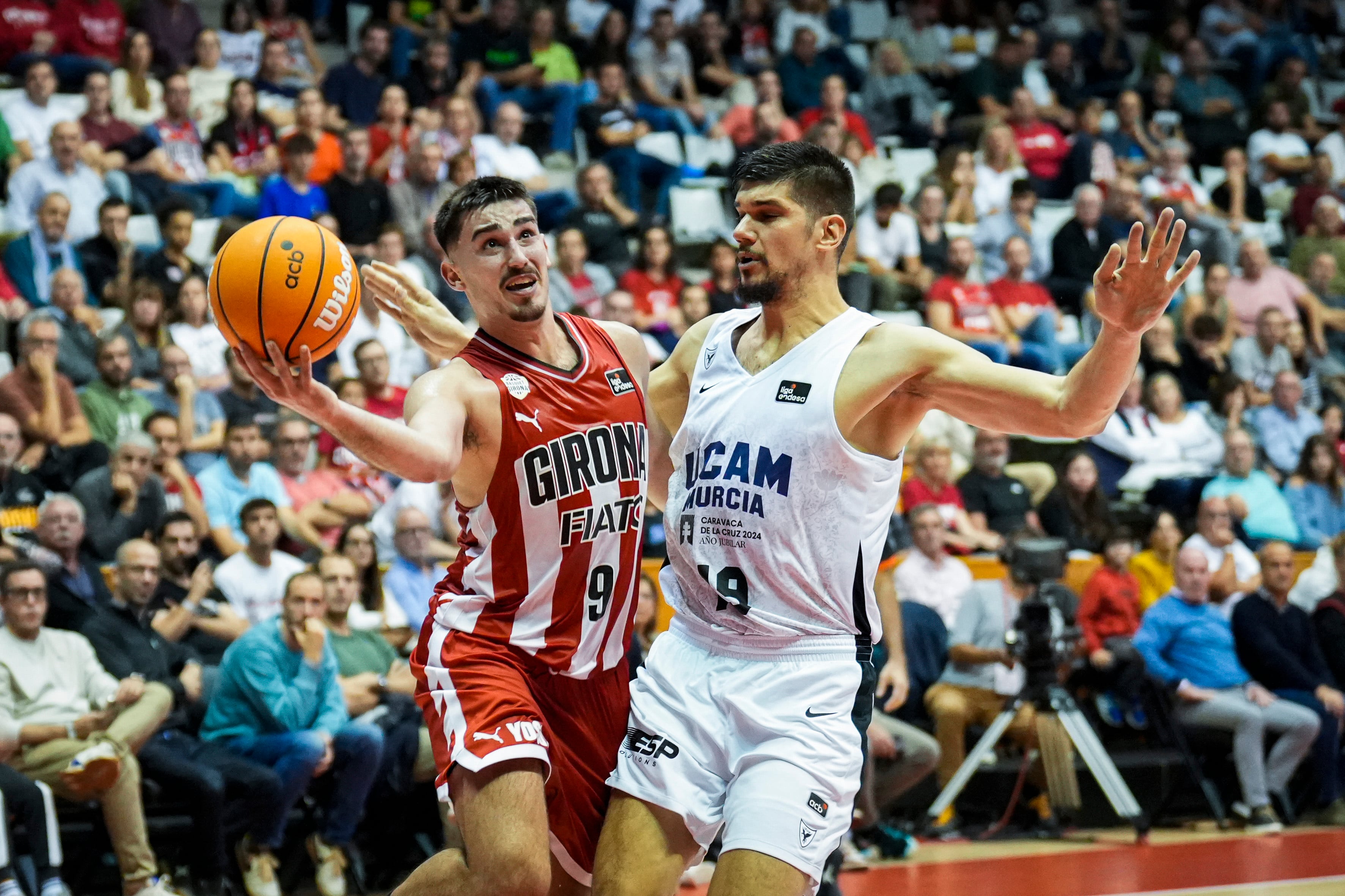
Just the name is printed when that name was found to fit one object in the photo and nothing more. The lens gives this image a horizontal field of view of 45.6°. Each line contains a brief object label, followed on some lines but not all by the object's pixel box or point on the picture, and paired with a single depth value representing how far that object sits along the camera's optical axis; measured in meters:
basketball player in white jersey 3.98
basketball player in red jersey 4.23
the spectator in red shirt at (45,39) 12.58
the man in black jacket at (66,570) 8.08
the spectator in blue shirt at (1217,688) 9.85
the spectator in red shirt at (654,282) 12.19
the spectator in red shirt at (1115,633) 9.95
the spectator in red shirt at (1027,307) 13.48
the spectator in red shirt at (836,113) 14.83
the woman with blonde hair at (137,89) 12.30
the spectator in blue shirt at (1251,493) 11.91
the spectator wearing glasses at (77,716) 7.38
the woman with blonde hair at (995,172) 14.88
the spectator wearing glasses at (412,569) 9.14
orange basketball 3.93
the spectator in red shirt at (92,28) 12.77
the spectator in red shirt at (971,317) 13.13
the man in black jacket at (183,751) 7.64
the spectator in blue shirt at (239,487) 9.43
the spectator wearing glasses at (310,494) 9.65
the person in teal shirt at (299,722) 7.88
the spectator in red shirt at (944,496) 10.86
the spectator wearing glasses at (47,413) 9.25
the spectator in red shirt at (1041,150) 15.65
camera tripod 9.19
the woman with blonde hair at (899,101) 15.76
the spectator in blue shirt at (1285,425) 12.98
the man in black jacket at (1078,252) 14.15
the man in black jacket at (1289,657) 10.10
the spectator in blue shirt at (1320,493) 12.21
